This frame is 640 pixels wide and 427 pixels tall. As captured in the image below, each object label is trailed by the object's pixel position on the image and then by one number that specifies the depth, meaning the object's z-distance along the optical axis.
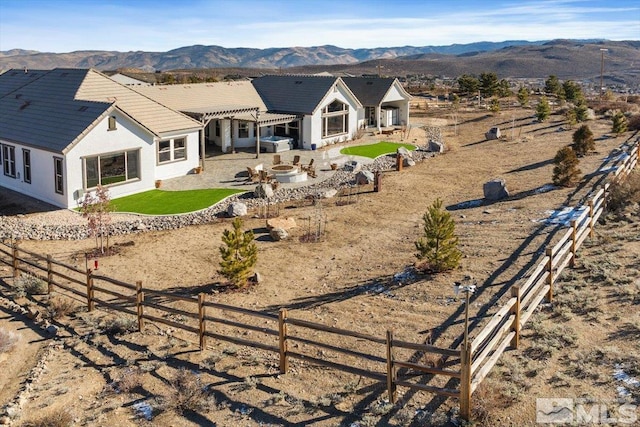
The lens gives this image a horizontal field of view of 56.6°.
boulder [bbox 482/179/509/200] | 24.62
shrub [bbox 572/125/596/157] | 33.50
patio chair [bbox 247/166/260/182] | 29.67
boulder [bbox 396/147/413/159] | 35.19
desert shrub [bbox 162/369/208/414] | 10.34
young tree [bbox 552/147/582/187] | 25.83
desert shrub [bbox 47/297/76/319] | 14.66
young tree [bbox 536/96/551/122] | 47.34
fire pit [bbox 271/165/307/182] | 29.70
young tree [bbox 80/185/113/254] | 20.38
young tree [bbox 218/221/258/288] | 16.22
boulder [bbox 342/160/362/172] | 32.55
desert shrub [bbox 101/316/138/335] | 13.68
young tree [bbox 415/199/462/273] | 16.47
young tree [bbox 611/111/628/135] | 38.97
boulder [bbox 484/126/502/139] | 42.48
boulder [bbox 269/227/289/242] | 20.84
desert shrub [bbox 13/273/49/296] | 16.33
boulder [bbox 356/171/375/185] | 29.39
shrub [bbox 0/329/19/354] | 12.86
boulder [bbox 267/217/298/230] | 21.56
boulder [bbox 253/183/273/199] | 26.69
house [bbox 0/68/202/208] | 25.28
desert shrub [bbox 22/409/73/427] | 9.68
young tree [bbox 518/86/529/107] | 57.31
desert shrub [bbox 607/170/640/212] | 21.16
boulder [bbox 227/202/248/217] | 24.02
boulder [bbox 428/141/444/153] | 38.28
